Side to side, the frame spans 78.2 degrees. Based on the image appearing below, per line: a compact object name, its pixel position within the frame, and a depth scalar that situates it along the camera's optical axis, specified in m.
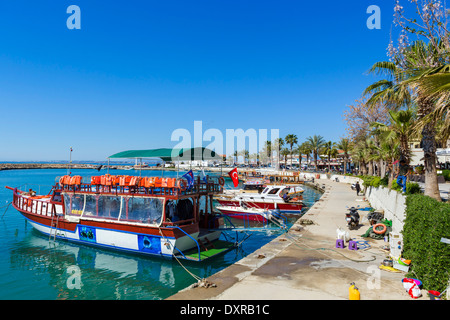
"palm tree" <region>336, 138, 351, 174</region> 66.71
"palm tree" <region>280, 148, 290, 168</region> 115.66
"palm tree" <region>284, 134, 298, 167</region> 102.03
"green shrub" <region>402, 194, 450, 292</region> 7.14
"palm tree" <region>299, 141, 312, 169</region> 91.03
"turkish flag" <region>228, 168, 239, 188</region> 18.36
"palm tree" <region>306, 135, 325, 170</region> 85.69
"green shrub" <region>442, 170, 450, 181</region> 36.50
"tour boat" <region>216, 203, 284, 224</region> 25.63
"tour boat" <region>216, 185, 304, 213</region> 28.91
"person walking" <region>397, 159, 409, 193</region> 15.81
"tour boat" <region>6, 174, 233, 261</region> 14.20
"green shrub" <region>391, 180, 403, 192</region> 16.05
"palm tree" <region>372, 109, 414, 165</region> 16.66
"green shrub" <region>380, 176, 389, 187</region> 22.15
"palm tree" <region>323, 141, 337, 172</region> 84.38
